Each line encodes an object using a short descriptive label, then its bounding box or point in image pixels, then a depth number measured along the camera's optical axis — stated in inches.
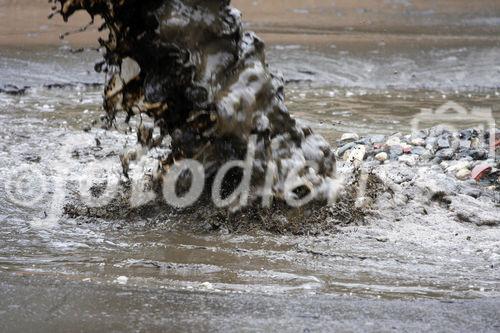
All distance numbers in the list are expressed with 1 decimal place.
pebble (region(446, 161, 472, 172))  512.1
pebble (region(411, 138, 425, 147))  586.1
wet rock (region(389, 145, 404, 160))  557.0
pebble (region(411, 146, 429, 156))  561.3
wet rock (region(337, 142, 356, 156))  577.3
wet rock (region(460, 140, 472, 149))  562.6
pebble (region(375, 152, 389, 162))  549.9
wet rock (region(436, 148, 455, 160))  544.5
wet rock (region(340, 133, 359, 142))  618.8
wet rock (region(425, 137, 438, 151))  573.6
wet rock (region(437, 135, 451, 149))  565.5
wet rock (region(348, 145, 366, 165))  543.8
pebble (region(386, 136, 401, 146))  581.0
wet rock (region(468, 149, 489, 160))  536.1
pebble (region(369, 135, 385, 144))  597.9
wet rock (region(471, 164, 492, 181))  490.9
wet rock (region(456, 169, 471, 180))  498.5
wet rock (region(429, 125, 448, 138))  608.9
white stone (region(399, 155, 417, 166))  540.7
